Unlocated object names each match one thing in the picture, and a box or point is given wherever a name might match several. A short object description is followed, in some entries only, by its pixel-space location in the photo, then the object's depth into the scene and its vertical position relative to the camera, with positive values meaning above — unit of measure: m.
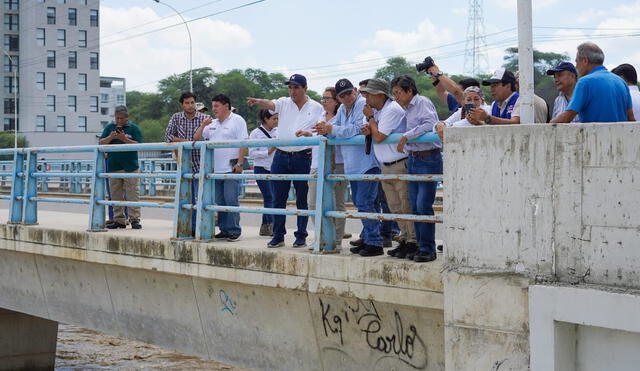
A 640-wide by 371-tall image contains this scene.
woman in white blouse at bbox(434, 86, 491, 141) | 6.80 +0.64
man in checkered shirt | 9.84 +0.68
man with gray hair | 5.44 +0.50
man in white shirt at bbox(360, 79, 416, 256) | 6.72 +0.34
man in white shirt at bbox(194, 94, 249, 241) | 8.84 +0.35
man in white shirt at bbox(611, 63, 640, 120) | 7.35 +0.90
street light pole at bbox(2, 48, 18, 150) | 76.74 +9.89
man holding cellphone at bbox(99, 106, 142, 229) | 10.68 +0.33
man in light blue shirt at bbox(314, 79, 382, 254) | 6.83 +0.23
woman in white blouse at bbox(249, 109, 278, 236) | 9.54 +0.37
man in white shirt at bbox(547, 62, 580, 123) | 6.57 +0.78
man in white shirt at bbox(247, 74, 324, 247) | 8.00 +0.47
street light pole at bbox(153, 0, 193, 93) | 40.84 +5.93
